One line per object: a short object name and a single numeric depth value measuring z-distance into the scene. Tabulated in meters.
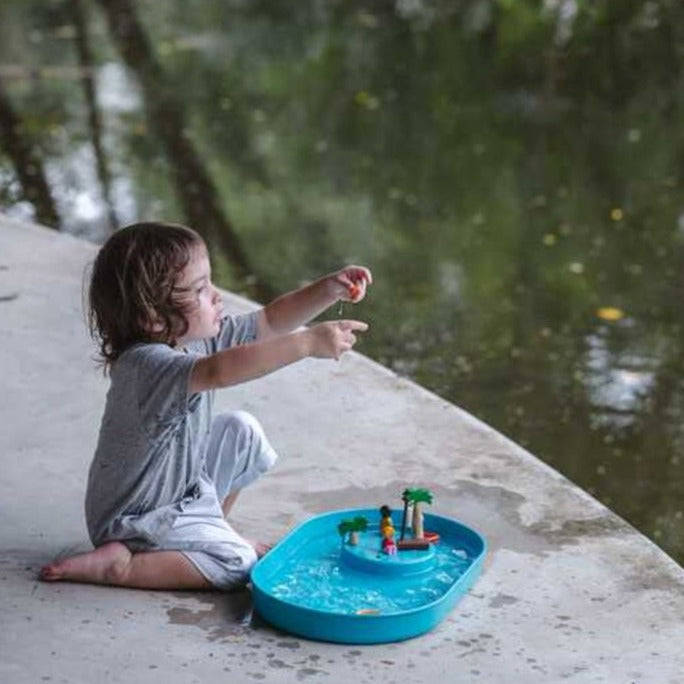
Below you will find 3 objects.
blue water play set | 4.87
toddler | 5.12
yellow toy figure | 5.41
